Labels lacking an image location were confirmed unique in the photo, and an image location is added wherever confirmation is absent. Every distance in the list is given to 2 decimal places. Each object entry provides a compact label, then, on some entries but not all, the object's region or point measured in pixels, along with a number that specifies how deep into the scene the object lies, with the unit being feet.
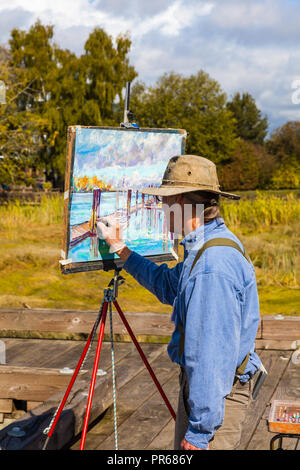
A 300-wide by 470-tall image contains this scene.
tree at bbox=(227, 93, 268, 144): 265.54
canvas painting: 12.19
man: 7.10
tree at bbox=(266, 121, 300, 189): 160.25
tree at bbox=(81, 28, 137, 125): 113.80
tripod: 10.23
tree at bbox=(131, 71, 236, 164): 136.56
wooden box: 9.47
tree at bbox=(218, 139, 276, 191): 166.40
